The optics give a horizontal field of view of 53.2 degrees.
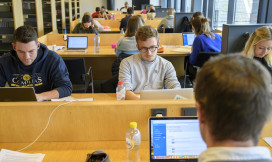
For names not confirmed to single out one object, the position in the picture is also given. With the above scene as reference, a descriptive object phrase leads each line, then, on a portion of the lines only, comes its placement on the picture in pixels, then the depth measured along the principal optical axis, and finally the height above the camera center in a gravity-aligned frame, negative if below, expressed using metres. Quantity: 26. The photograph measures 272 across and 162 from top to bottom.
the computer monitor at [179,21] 5.32 +0.11
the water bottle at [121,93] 2.19 -0.53
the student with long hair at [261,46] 2.46 -0.17
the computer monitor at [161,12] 10.04 +0.53
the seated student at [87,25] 5.53 +0.02
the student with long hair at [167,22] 6.28 +0.10
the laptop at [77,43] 4.28 -0.26
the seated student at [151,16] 8.35 +0.32
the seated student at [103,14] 9.19 +0.41
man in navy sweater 2.13 -0.36
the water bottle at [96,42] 4.26 -0.26
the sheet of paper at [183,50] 4.15 -0.36
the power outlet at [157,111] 1.47 -0.45
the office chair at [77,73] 3.05 -0.53
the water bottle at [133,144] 1.40 -0.60
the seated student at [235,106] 0.61 -0.18
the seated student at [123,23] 6.71 +0.08
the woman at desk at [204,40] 3.69 -0.18
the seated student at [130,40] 3.49 -0.17
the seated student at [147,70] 2.26 -0.37
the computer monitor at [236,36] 2.83 -0.10
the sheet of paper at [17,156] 1.38 -0.66
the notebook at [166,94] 1.66 -0.41
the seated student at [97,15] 9.03 +0.37
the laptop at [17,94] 1.62 -0.40
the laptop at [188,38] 4.67 -0.19
